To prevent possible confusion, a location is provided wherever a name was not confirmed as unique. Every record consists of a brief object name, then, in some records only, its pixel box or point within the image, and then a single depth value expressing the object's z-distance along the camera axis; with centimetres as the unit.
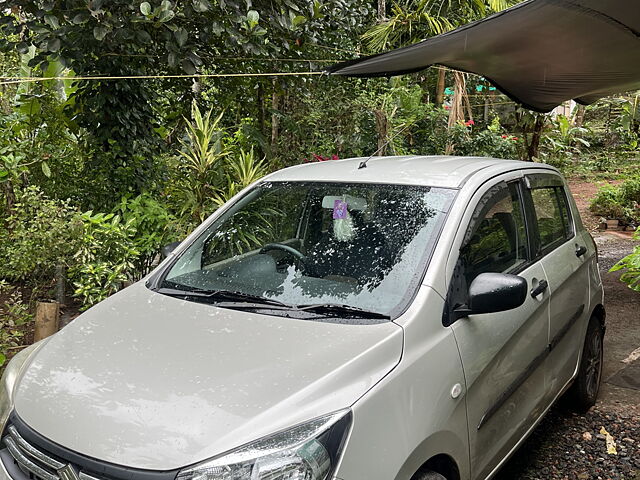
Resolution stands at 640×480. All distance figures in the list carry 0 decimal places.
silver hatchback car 178
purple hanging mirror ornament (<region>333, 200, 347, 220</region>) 292
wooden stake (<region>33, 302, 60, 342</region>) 438
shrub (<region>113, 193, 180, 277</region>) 527
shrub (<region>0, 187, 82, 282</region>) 464
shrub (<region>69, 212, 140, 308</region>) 452
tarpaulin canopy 427
